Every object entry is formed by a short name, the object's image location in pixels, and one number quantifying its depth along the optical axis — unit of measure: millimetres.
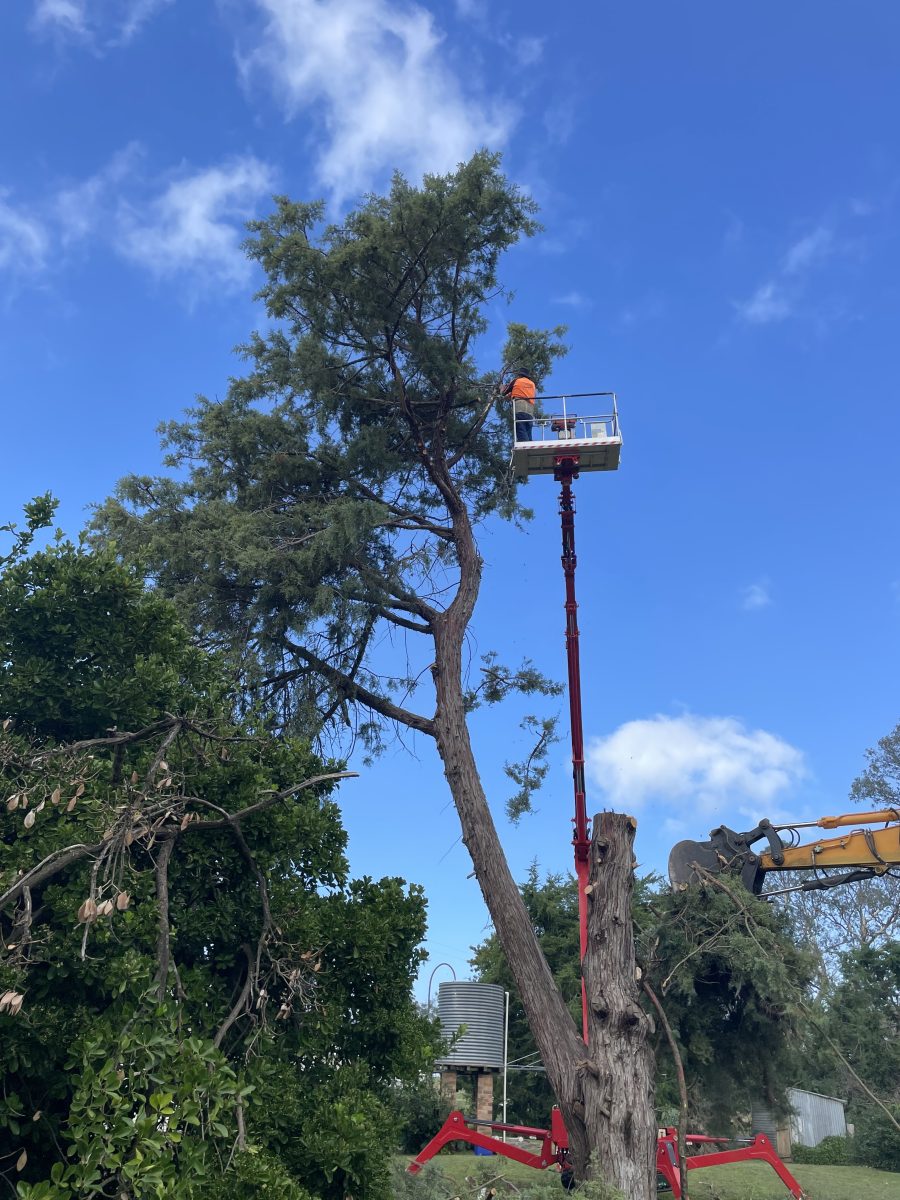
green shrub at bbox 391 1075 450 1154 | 17391
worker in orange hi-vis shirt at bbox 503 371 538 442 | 13242
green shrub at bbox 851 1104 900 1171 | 23016
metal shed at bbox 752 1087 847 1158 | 23500
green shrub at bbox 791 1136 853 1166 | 24609
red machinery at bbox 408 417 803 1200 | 12539
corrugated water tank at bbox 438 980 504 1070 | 17781
